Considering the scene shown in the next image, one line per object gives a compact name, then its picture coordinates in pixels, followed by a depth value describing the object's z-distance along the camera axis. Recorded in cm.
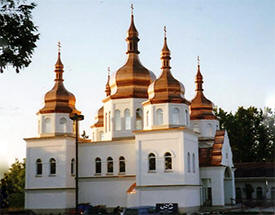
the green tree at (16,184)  5547
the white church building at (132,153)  3634
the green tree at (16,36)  1708
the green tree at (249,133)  6556
